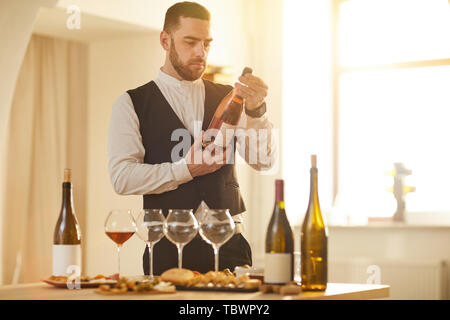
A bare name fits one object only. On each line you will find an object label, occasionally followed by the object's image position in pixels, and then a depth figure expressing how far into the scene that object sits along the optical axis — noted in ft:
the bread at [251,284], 9.44
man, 12.67
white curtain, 21.82
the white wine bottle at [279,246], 9.33
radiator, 22.29
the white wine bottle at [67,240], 10.41
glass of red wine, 10.47
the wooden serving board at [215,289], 9.45
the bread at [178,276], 9.65
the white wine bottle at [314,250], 9.61
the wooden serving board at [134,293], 9.27
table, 9.06
